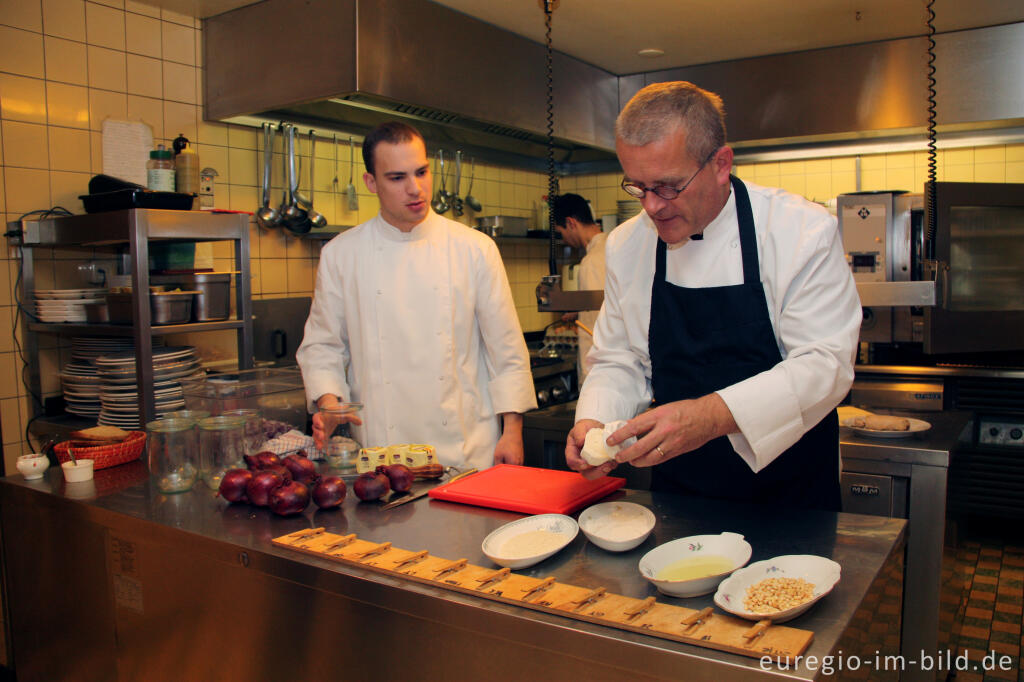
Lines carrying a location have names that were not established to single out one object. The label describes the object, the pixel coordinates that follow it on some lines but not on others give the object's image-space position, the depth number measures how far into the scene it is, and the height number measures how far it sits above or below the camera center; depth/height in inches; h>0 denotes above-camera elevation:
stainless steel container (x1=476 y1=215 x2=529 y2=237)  203.9 +19.9
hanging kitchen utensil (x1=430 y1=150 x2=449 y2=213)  197.2 +25.1
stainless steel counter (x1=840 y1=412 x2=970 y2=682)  102.6 -28.1
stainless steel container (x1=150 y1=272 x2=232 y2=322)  125.9 +2.0
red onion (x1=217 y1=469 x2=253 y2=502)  71.1 -16.3
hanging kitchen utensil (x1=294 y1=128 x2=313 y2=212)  159.2 +21.9
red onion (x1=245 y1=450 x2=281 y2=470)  77.2 -15.4
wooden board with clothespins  42.5 -18.3
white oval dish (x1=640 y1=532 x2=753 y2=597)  52.4 -17.2
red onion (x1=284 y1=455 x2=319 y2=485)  75.6 -16.0
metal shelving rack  115.6 +9.9
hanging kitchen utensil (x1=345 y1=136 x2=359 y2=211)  172.6 +24.6
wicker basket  87.7 -16.6
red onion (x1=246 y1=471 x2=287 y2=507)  69.7 -16.2
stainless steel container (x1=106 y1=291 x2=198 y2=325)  119.0 -0.4
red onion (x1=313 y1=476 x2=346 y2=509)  69.6 -16.8
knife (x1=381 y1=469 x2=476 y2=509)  71.8 -18.1
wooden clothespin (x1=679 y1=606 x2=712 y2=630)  44.6 -18.2
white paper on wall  136.0 +27.3
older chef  63.4 -2.2
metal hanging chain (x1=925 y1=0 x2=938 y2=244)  112.4 +17.7
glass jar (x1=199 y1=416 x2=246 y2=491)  78.0 -14.2
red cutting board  67.6 -17.2
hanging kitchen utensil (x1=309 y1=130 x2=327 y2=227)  161.2 +23.0
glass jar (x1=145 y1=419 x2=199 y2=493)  75.8 -14.4
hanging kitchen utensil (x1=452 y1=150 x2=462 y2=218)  194.9 +27.7
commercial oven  151.1 +8.0
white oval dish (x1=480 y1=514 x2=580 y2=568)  54.5 -17.5
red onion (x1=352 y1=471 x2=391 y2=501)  71.4 -16.7
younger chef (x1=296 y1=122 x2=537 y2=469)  106.4 -3.9
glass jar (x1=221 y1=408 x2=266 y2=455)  82.7 -13.5
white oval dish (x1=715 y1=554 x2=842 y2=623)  45.0 -17.3
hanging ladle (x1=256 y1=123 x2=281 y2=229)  154.9 +19.9
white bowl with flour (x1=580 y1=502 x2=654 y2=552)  56.7 -17.1
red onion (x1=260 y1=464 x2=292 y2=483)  72.2 -15.6
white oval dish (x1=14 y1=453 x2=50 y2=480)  84.0 -17.1
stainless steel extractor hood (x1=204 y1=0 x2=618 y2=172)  133.9 +43.3
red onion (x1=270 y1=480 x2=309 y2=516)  68.0 -16.9
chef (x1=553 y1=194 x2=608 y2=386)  181.0 +15.2
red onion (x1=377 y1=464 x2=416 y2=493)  74.1 -16.4
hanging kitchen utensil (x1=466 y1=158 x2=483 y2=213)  206.5 +27.4
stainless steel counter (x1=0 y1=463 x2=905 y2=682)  47.6 -21.1
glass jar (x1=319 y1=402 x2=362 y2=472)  81.0 -14.1
